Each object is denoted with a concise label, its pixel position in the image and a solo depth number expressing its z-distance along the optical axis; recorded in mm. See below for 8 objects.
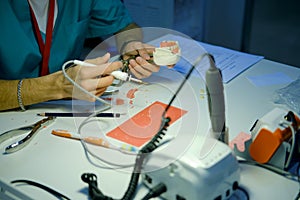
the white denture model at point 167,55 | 1259
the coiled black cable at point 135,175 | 781
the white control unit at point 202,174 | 715
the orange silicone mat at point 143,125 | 975
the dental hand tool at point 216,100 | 804
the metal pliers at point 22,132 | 964
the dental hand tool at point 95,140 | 934
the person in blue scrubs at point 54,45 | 1137
